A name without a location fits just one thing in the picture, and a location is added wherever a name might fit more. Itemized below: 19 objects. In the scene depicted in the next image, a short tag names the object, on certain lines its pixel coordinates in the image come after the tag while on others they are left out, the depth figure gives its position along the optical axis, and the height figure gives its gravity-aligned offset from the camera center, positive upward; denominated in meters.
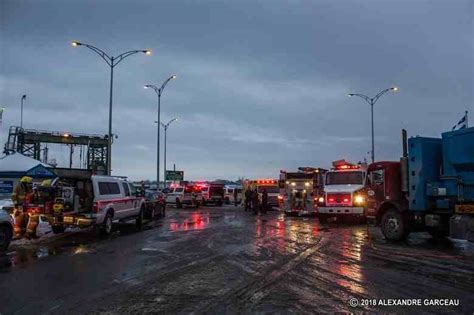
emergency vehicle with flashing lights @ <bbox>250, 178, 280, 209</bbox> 40.09 +0.78
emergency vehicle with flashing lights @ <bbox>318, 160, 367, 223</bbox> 24.49 +0.23
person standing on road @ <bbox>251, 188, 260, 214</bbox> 34.66 -0.41
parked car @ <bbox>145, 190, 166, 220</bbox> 28.64 -0.50
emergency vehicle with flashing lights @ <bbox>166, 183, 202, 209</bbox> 46.44 +0.04
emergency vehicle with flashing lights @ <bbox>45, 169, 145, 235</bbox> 17.86 -0.20
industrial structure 76.61 +8.69
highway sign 71.50 +2.98
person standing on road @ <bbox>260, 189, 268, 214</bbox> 36.81 -0.29
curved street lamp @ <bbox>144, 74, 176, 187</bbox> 50.00 +3.67
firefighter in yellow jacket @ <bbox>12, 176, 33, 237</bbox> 17.56 -0.27
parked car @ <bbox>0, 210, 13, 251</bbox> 14.11 -0.96
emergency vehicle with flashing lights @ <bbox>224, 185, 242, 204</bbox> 55.38 +0.21
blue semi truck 14.23 +0.30
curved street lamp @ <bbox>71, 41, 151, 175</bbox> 31.35 +8.18
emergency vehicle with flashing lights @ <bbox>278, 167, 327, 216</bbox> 31.00 +0.39
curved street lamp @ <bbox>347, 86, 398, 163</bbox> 45.47 +8.12
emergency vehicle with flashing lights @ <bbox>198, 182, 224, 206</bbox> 49.31 +0.34
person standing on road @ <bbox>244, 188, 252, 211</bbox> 38.91 -0.08
